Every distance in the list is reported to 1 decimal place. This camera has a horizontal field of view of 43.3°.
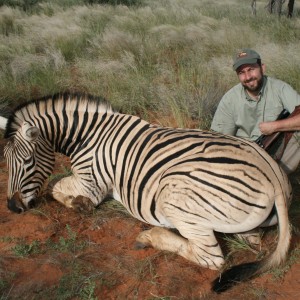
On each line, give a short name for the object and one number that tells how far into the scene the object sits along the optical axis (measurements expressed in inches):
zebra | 106.4
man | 146.9
